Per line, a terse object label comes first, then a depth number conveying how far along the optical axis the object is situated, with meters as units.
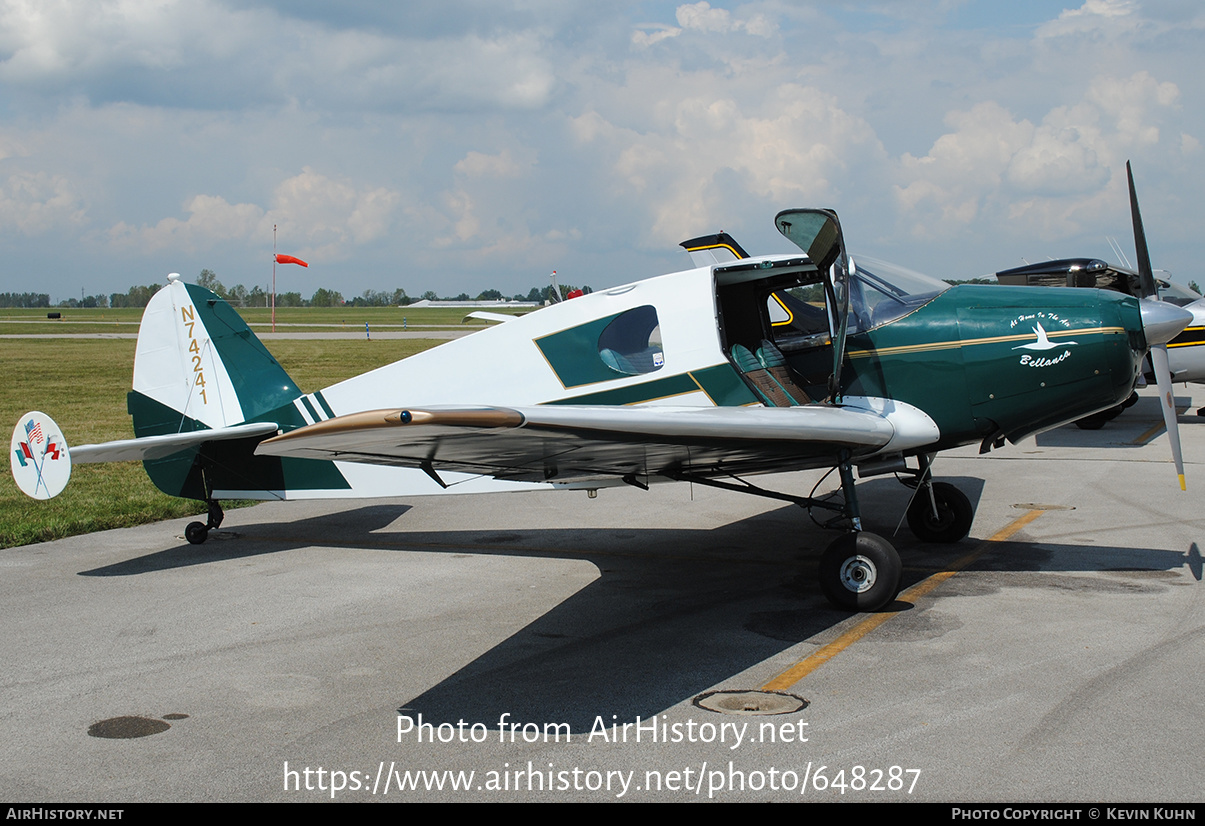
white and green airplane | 5.87
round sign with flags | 6.41
